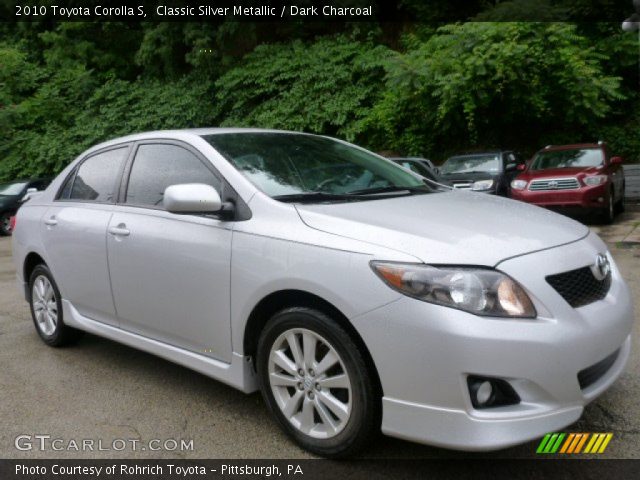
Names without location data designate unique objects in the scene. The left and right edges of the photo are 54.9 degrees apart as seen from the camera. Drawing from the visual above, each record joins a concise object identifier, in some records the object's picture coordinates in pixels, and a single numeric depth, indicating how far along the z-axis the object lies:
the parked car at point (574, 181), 10.88
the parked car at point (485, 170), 13.33
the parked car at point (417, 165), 12.49
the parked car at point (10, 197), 15.95
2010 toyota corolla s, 2.37
